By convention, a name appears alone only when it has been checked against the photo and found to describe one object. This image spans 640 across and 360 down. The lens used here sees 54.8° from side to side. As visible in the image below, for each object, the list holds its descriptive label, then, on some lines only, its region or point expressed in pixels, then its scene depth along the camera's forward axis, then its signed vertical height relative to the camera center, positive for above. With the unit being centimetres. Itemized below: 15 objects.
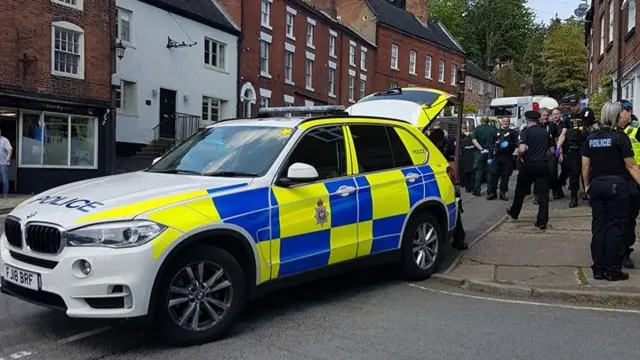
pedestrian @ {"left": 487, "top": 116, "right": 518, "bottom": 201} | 1296 -9
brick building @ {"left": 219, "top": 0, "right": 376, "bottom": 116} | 2941 +513
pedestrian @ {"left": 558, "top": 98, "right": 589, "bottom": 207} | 1099 +19
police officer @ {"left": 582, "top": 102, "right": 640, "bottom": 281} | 618 -30
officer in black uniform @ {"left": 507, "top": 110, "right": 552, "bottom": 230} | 912 -6
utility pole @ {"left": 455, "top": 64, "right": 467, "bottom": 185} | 1184 +93
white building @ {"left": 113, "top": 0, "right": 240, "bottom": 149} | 2344 +314
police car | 414 -60
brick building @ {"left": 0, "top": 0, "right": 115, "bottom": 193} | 1791 +161
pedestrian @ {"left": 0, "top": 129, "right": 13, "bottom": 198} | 1588 -56
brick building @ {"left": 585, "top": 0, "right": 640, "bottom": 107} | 1566 +347
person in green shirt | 1408 +25
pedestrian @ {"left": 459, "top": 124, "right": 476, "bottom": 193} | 1488 -20
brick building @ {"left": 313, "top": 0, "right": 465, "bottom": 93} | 4344 +851
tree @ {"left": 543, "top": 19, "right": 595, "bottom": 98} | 5244 +842
